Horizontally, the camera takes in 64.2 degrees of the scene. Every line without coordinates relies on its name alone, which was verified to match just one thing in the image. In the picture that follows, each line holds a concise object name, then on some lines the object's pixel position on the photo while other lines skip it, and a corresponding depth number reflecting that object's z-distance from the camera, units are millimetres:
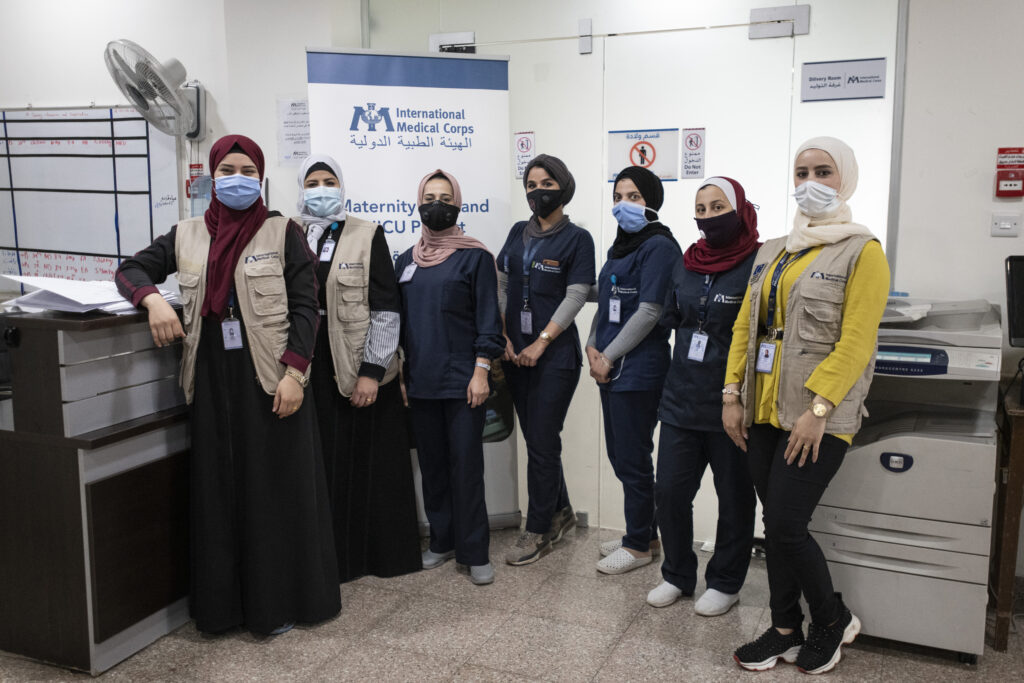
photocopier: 2346
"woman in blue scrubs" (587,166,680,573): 2807
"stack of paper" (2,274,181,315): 2286
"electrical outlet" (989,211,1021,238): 2836
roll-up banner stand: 3266
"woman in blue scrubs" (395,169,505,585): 2877
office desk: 2295
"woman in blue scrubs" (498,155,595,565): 2986
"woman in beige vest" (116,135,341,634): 2453
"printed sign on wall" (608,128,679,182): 3404
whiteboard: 4066
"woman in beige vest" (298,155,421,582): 2771
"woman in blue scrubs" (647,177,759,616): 2488
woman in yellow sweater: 2131
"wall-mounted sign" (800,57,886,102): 3035
